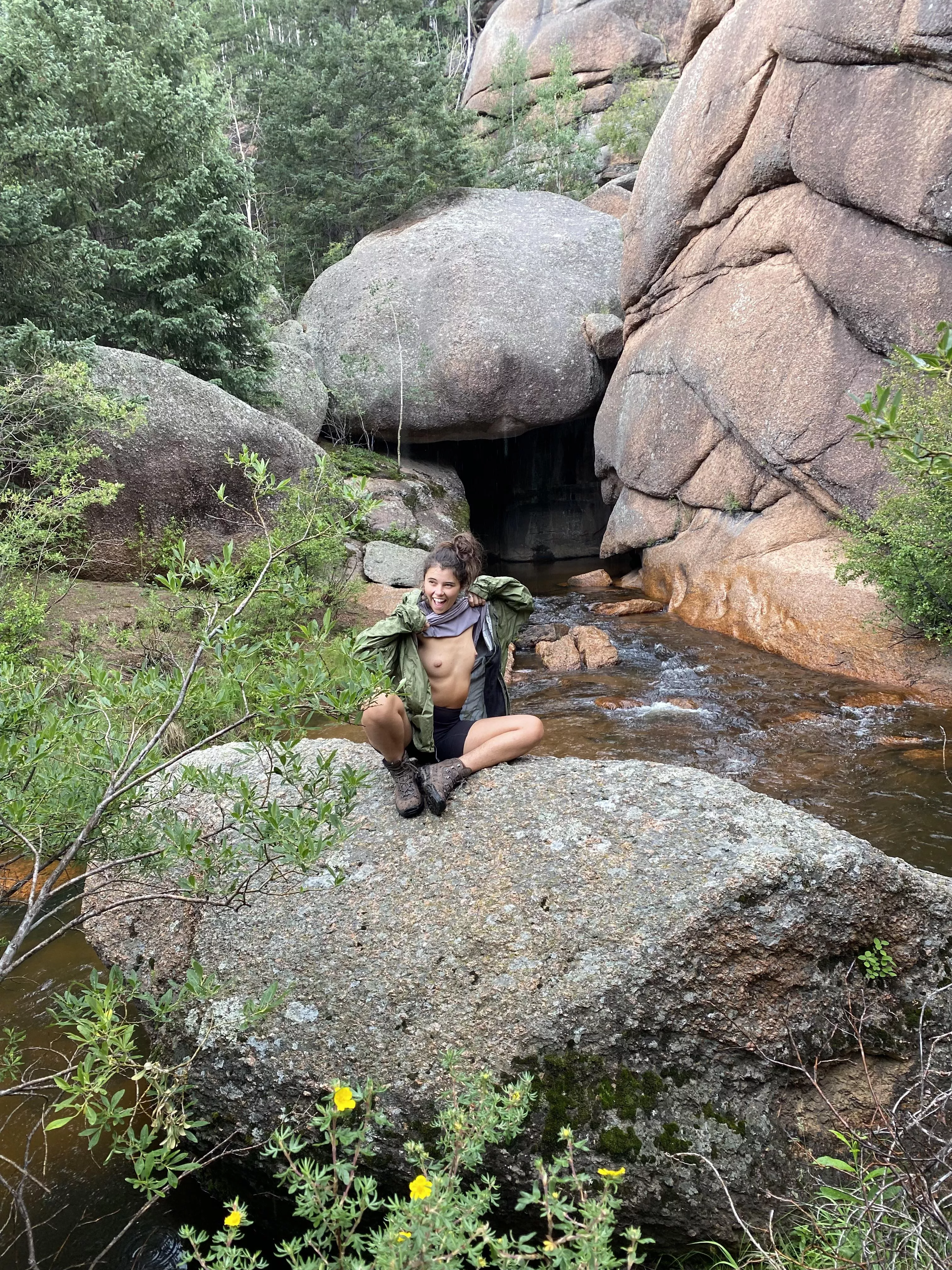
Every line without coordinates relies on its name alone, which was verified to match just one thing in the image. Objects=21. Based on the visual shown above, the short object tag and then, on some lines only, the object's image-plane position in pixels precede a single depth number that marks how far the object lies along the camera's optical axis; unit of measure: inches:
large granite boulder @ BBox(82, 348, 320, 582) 409.1
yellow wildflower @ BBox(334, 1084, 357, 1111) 76.4
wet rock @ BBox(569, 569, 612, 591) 613.6
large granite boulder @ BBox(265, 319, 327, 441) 580.7
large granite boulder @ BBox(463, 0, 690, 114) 1000.2
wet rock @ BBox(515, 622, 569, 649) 456.8
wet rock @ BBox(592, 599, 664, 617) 514.6
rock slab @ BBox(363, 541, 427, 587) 497.0
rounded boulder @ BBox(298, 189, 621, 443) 634.8
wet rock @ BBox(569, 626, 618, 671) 408.5
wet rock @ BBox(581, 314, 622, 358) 639.1
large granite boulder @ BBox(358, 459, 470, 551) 564.6
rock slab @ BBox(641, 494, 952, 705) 338.0
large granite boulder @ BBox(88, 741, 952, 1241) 108.2
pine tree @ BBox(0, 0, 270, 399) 370.9
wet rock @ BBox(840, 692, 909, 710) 320.2
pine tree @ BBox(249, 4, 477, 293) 723.4
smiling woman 147.6
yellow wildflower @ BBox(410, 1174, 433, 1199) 69.0
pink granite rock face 362.6
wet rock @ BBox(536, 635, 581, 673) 406.6
